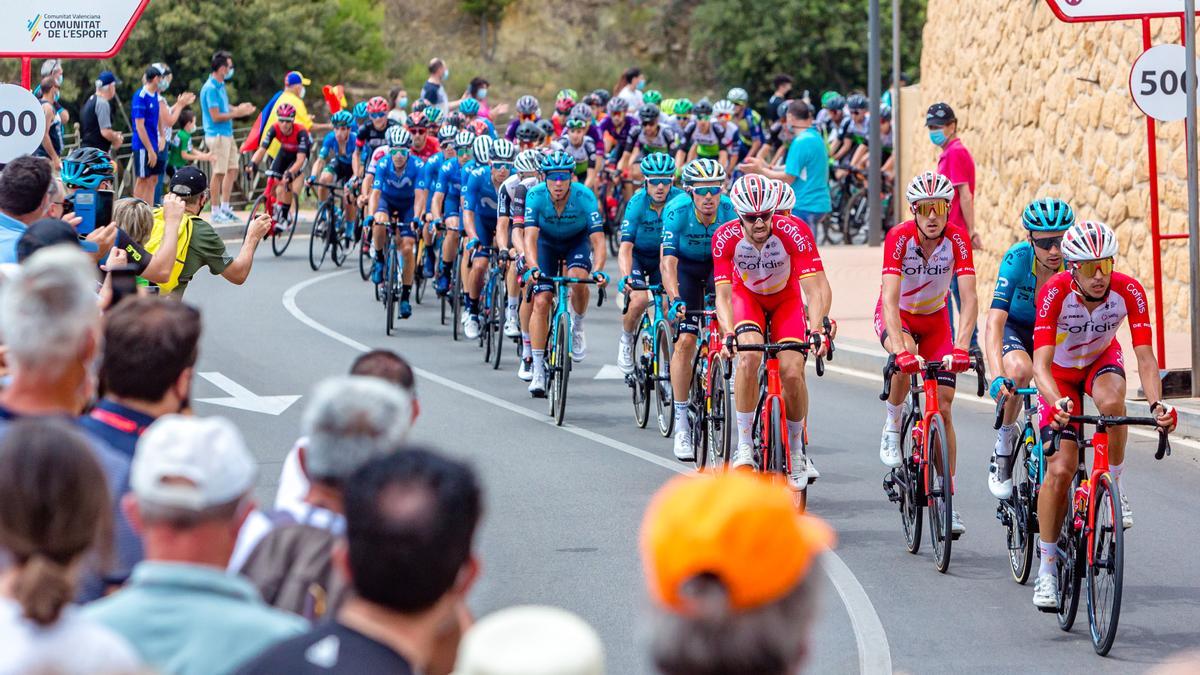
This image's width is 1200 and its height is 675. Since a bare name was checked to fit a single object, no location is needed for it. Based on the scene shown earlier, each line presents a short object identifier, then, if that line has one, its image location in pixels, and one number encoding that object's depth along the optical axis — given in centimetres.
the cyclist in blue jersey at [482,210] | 3344
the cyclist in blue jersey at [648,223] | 2602
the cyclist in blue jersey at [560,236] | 2805
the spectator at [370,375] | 930
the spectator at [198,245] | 1859
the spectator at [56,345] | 892
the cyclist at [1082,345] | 1641
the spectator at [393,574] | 653
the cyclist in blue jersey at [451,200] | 3641
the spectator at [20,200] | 1653
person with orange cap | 558
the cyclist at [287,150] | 4819
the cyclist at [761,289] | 2040
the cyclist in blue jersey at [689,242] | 2380
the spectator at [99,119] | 4444
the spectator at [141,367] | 946
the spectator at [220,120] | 5109
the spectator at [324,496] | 805
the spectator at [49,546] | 643
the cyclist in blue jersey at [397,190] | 3809
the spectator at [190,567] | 705
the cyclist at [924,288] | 1987
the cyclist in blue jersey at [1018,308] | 1834
